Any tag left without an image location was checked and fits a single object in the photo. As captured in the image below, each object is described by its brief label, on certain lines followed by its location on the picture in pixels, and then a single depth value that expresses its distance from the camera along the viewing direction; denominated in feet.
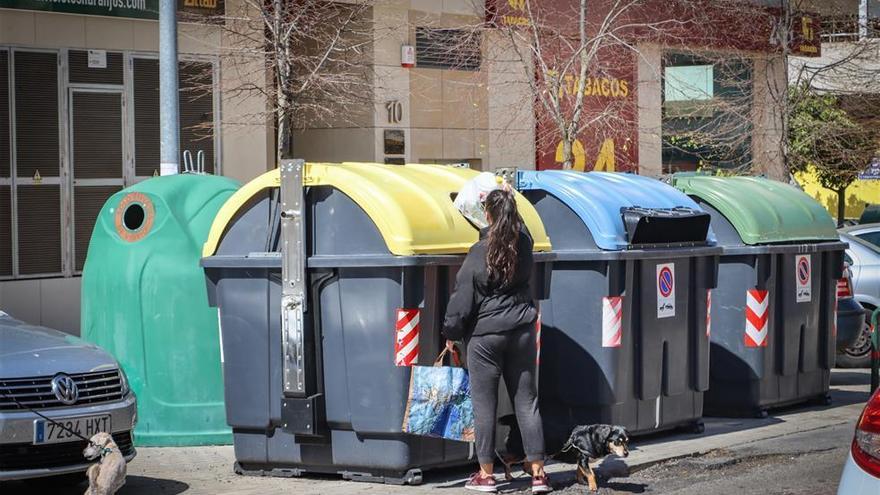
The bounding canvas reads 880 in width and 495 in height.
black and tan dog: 51.57
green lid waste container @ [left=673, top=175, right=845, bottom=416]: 72.59
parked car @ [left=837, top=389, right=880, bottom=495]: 28.63
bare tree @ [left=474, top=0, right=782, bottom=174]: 118.32
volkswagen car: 46.88
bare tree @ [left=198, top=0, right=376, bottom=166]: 93.25
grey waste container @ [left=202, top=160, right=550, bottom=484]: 51.37
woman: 49.39
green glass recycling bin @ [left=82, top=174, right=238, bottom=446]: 61.67
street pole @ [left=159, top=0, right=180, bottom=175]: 74.74
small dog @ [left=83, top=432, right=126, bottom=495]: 46.26
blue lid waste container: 60.23
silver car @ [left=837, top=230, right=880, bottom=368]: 98.78
